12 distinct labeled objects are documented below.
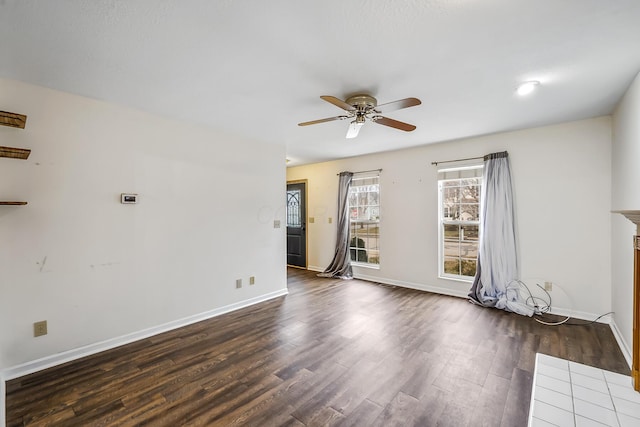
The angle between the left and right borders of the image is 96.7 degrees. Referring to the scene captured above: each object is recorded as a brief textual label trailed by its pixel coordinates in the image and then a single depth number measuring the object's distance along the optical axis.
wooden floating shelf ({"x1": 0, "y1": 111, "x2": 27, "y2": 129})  2.13
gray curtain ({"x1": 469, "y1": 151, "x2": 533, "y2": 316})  3.89
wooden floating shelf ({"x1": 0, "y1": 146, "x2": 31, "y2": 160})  2.16
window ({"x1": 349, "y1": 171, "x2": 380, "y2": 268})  5.59
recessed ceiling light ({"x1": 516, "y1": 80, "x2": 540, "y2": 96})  2.45
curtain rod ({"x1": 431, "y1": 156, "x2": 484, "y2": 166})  4.26
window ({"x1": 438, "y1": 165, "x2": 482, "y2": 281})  4.45
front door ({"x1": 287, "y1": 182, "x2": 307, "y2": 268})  6.70
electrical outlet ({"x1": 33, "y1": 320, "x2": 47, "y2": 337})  2.44
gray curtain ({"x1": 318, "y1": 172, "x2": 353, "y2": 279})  5.78
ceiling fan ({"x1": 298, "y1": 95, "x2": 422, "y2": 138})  2.29
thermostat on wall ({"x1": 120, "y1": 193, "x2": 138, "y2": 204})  2.93
